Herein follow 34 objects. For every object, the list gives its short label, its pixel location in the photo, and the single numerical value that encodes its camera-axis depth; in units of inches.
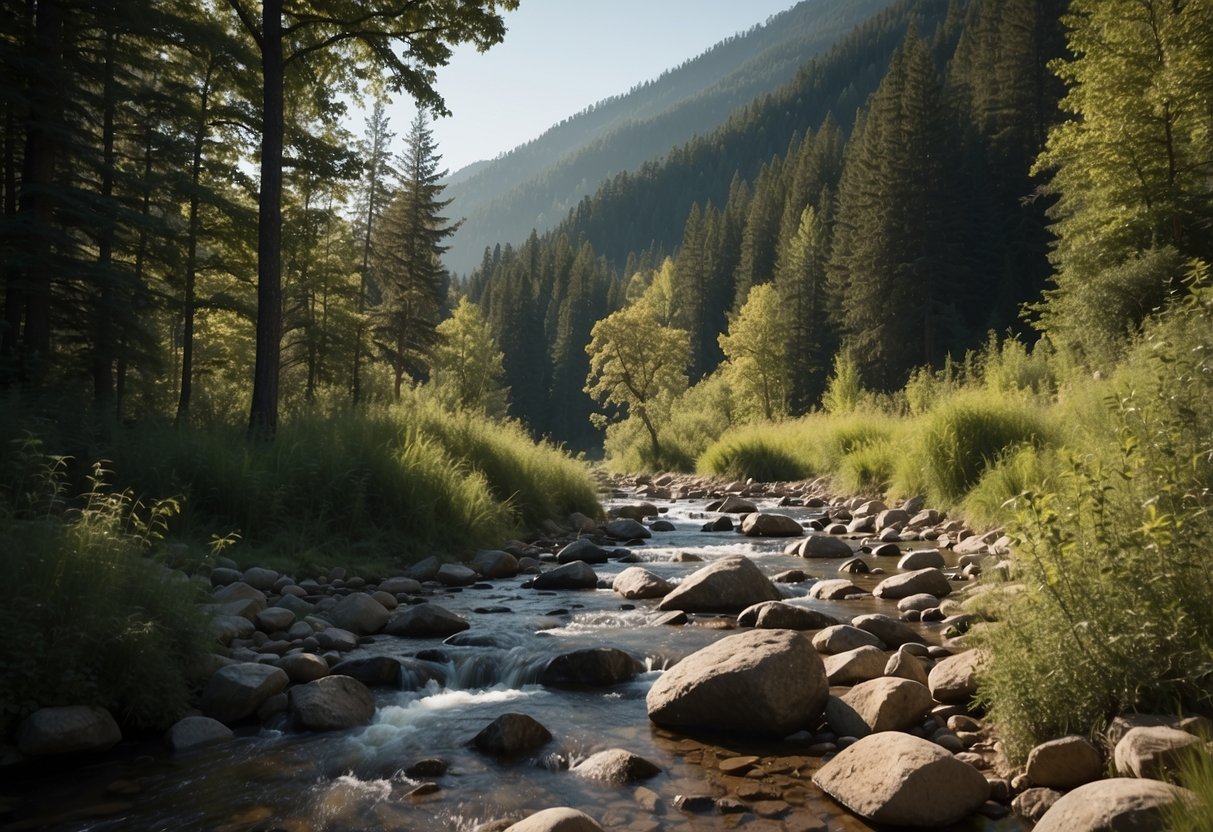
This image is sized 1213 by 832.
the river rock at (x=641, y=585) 316.2
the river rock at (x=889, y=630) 232.4
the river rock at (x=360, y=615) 259.1
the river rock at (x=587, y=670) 217.6
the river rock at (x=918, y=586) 293.0
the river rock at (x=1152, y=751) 119.4
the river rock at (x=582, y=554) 404.2
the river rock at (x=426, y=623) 259.4
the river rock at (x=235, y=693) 185.6
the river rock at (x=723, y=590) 285.4
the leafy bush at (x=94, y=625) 161.2
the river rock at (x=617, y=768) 157.6
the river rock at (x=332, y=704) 184.7
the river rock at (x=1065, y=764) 132.2
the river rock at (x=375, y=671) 214.1
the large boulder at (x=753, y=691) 173.5
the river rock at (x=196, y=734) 171.6
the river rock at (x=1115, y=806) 107.1
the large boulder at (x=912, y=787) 134.8
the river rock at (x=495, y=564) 363.3
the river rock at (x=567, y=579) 341.4
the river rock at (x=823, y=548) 410.6
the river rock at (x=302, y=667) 205.8
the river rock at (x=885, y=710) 169.2
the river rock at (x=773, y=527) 508.1
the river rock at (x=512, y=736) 172.4
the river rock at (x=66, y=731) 158.2
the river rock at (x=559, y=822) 126.0
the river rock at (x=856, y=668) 201.6
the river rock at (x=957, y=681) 175.5
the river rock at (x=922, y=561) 330.0
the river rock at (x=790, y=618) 254.4
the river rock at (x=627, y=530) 498.6
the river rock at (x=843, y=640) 223.8
